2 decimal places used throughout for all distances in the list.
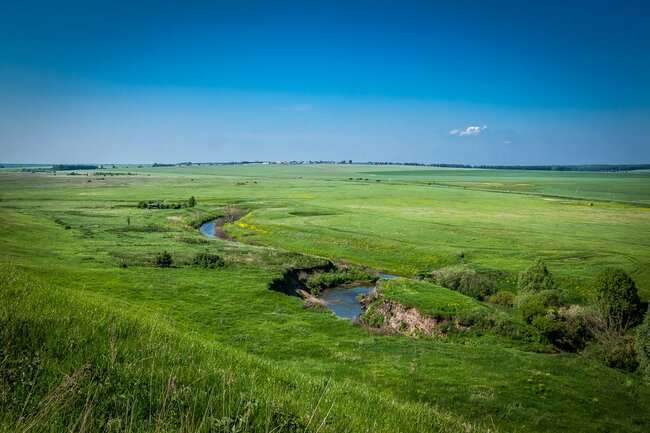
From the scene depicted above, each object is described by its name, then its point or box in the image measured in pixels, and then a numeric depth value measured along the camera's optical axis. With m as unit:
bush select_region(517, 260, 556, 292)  44.91
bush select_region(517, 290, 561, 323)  38.65
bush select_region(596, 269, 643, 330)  37.84
